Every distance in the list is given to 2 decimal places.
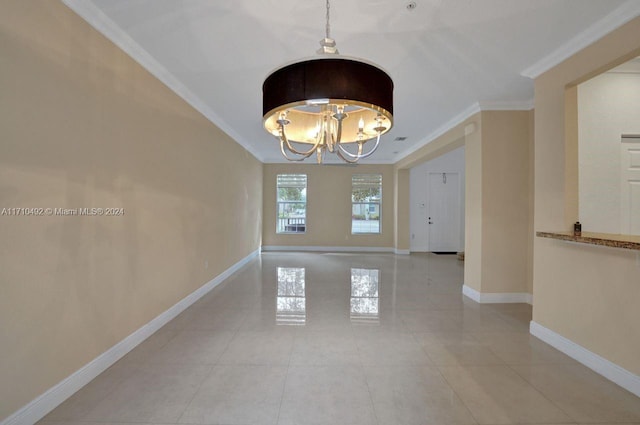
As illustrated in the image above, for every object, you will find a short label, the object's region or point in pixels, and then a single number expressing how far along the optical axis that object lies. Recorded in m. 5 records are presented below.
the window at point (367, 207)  8.86
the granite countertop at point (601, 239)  1.98
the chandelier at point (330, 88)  1.28
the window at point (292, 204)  8.82
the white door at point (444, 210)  8.69
